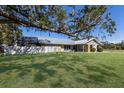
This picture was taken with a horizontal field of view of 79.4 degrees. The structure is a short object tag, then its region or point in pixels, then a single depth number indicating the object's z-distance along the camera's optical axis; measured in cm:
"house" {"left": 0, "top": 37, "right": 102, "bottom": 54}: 776
